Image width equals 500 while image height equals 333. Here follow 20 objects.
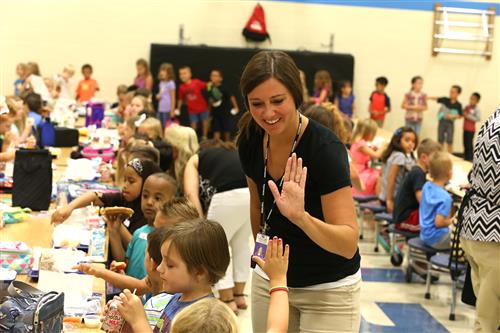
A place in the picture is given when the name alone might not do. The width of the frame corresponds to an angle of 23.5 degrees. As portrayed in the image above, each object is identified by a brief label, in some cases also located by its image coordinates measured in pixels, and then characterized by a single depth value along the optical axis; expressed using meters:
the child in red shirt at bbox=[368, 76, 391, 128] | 26.42
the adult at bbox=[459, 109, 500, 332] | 6.91
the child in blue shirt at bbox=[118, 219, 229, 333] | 4.43
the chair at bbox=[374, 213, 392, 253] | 12.63
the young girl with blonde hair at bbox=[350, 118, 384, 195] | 14.15
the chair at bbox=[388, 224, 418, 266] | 12.02
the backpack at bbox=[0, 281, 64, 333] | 3.96
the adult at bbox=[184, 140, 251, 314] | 8.87
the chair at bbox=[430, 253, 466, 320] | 9.60
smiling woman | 4.26
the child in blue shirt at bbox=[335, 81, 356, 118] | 25.62
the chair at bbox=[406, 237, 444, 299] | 10.61
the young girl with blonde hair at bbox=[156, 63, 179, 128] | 23.35
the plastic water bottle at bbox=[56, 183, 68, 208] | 8.27
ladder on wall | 27.48
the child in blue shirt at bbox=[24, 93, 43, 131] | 13.76
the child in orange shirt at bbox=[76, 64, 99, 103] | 24.46
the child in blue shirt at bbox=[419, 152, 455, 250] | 10.46
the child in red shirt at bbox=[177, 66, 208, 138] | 24.46
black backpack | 8.32
